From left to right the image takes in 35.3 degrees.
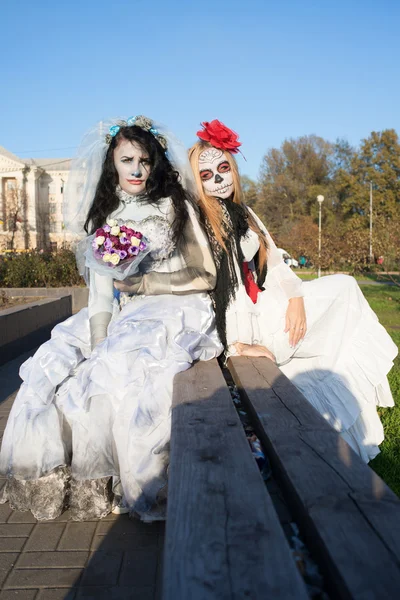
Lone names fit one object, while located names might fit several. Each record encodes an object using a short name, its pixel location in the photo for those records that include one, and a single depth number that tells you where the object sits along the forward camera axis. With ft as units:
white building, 164.45
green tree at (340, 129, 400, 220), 155.74
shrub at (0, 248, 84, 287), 49.21
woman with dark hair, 9.87
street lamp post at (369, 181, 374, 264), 149.85
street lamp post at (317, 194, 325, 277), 72.38
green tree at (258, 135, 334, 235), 172.35
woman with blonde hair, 12.34
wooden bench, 4.17
